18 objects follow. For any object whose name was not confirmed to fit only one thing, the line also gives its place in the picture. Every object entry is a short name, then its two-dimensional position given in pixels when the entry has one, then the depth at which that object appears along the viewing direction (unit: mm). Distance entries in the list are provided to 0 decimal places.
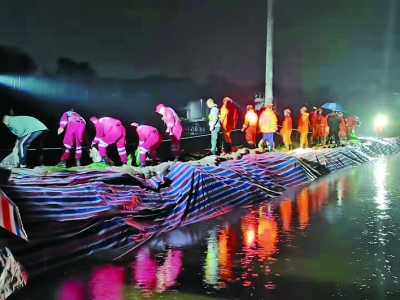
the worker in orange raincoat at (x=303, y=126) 21531
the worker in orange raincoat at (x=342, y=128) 25733
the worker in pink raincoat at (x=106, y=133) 11227
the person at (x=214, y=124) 14843
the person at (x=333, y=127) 24531
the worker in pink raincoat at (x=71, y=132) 11000
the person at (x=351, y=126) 27094
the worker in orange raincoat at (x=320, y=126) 23422
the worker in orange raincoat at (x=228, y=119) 15891
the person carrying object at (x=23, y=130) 9984
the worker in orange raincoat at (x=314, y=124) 22844
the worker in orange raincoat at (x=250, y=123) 18109
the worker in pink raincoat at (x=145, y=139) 11711
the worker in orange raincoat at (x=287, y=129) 20234
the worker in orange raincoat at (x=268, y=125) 17906
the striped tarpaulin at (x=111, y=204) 5691
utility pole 18347
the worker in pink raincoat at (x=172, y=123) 12648
